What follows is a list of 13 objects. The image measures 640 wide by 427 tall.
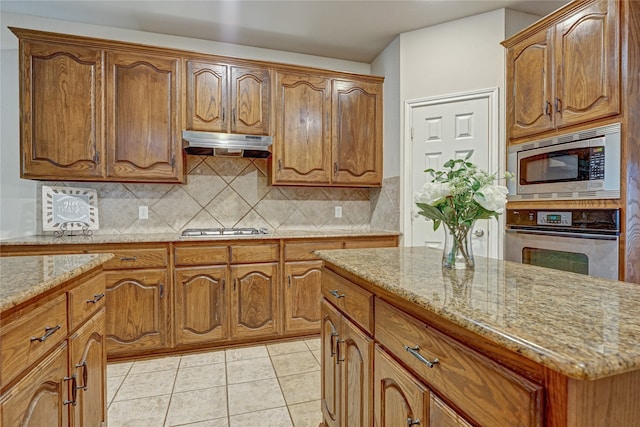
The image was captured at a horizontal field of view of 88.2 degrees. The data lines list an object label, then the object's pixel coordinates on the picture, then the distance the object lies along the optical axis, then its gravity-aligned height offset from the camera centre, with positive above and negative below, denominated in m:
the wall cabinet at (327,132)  3.01 +0.74
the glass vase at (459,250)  1.21 -0.15
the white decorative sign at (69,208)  2.53 +0.02
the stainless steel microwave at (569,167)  1.72 +0.25
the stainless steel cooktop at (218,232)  2.85 -0.20
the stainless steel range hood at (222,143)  2.66 +0.55
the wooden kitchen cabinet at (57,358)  0.85 -0.46
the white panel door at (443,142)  2.71 +0.57
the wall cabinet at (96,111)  2.43 +0.77
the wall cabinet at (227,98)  2.76 +0.96
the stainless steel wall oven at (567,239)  1.70 -0.18
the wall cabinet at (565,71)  1.73 +0.82
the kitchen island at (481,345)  0.53 -0.29
